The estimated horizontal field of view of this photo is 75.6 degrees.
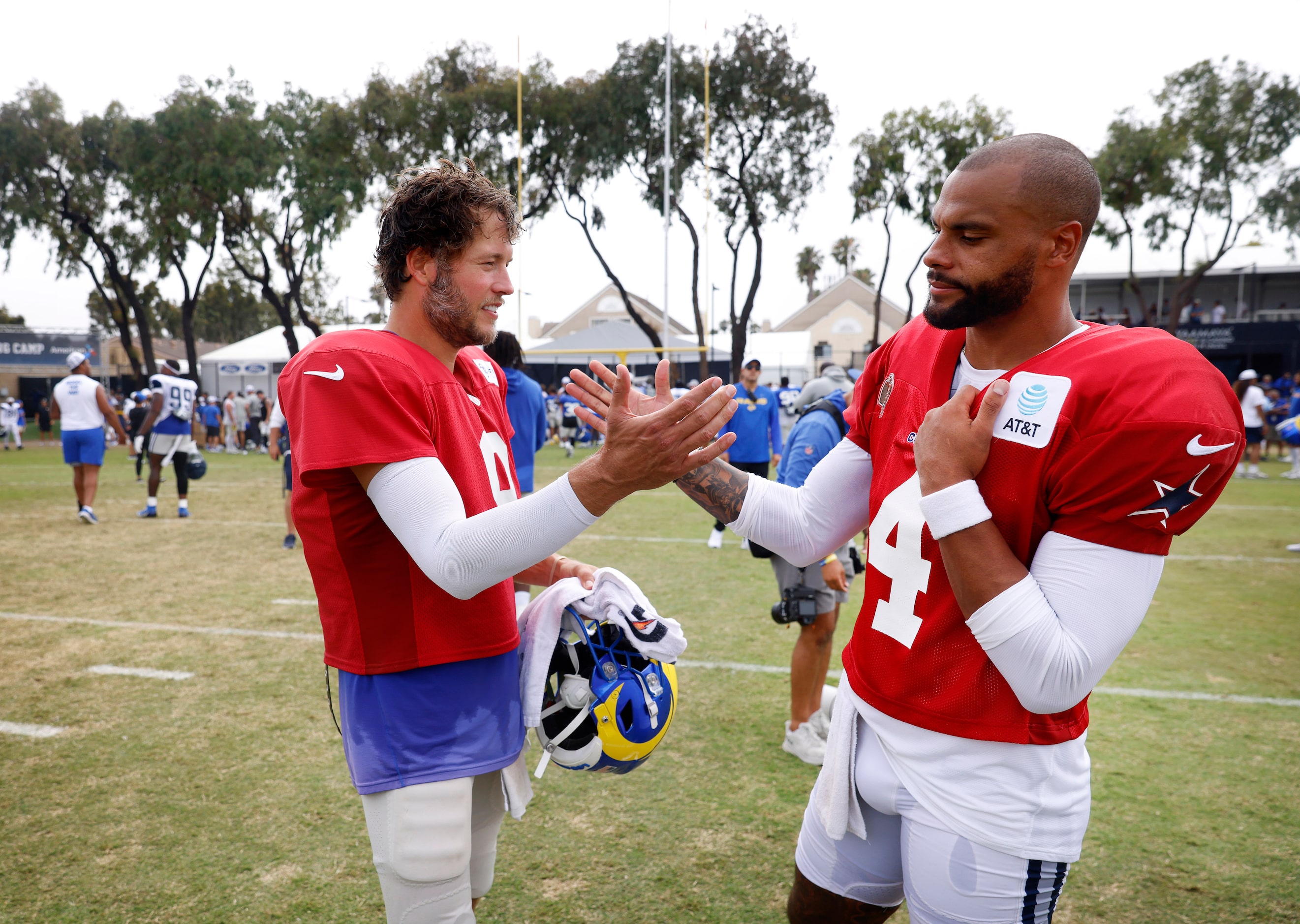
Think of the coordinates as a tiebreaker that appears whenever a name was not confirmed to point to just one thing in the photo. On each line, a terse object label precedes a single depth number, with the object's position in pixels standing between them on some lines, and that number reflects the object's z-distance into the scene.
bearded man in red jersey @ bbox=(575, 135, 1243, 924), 1.45
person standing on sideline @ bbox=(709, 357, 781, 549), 9.78
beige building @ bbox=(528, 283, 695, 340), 56.41
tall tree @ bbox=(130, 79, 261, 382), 24.81
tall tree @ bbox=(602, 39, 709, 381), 25.66
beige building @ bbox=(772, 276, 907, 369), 50.66
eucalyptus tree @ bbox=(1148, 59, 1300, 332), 25.64
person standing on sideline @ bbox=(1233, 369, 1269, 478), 16.66
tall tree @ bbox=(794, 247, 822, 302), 54.81
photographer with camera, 4.30
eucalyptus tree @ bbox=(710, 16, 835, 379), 25.88
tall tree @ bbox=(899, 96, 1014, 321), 26.25
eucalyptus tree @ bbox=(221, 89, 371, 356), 25.33
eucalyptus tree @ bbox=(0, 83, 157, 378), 26.64
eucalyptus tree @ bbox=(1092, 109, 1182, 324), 25.86
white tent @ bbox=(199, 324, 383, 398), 29.44
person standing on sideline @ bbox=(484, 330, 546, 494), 6.18
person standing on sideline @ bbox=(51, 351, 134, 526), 10.63
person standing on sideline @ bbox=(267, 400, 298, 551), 9.27
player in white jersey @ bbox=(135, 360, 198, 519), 10.88
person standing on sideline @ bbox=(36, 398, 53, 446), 28.39
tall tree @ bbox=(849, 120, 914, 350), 27.20
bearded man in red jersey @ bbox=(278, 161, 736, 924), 1.53
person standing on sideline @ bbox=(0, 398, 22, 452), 23.98
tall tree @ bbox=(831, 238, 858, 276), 52.69
